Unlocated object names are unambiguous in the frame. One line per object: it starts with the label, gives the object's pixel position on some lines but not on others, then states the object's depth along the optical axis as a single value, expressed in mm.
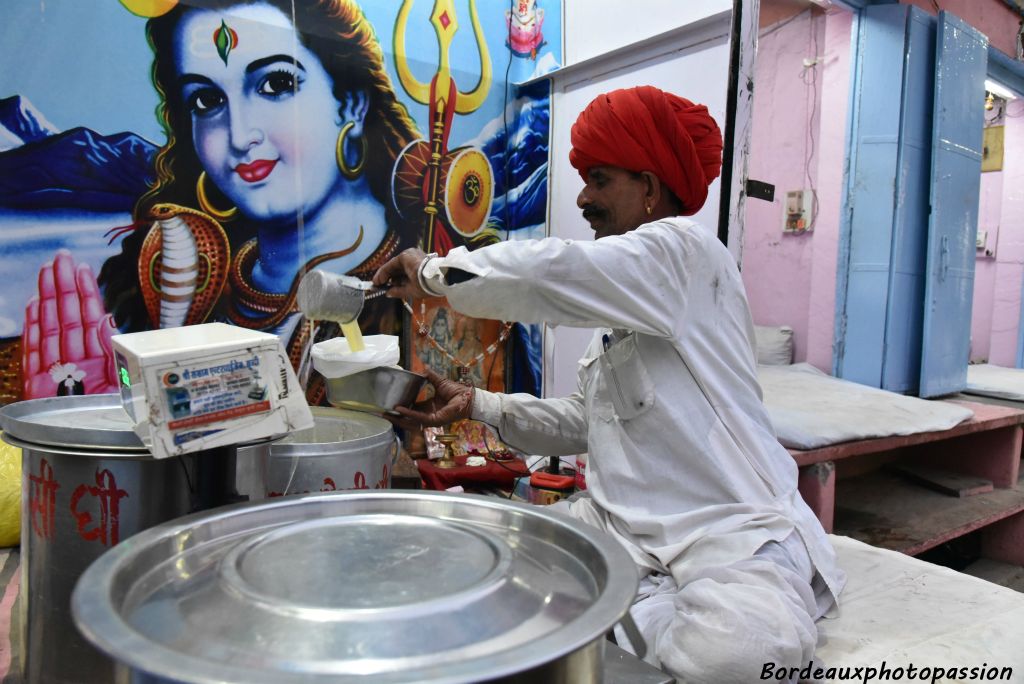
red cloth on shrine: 2955
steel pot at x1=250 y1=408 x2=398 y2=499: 1320
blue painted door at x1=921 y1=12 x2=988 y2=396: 4066
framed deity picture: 3406
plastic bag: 1623
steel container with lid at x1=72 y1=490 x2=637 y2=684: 600
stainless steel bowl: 1654
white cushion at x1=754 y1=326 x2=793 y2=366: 4664
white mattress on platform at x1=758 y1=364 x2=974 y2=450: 2676
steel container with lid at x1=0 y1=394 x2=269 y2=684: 1002
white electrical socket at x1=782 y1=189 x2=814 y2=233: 4668
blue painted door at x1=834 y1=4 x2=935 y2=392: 4000
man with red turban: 1356
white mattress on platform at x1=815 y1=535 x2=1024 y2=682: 1407
